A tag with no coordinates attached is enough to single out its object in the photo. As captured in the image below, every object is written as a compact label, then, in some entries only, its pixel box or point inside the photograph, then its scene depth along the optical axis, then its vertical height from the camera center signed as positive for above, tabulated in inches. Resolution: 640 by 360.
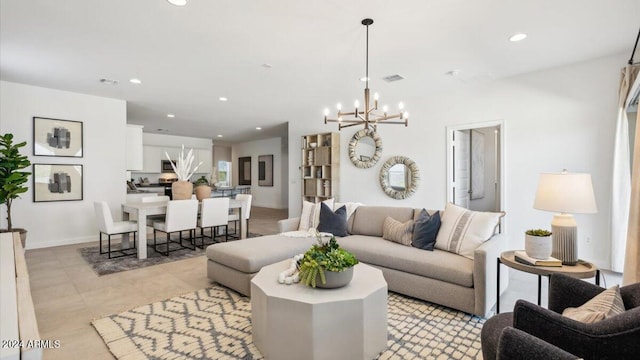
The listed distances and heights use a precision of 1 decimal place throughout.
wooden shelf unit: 262.7 +10.7
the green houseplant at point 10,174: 152.9 +2.1
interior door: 204.2 +7.9
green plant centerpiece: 78.7 -23.8
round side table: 78.3 -24.3
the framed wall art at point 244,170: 478.5 +13.1
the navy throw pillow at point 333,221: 153.4 -21.9
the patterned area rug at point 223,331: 81.7 -46.8
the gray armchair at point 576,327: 42.0 -23.8
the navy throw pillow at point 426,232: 124.1 -22.2
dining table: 169.3 -20.4
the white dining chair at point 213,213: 191.5 -22.3
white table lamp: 83.0 -7.1
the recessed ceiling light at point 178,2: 97.2 +57.0
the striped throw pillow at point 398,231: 132.4 -23.8
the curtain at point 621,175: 137.9 +1.6
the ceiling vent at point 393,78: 172.2 +58.3
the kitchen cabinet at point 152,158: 364.5 +25.1
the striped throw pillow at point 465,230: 114.3 -20.3
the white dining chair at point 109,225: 164.9 -26.6
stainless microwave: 380.5 +15.3
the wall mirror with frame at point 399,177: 217.2 +1.0
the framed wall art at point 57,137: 191.6 +26.8
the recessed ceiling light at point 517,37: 122.0 +57.9
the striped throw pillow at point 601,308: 48.9 -21.7
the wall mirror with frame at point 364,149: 238.5 +24.1
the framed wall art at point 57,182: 192.9 -2.6
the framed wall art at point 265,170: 439.2 +12.2
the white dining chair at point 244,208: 216.5 -21.6
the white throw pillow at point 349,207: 164.4 -15.8
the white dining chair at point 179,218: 173.3 -23.3
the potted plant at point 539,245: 84.4 -18.9
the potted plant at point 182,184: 191.3 -3.7
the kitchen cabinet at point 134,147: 250.2 +26.0
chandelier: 110.2 +26.7
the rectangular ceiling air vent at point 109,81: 176.4 +57.3
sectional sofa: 100.4 -32.0
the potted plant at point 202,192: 204.5 -9.3
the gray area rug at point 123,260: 154.0 -45.5
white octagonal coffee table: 71.7 -35.5
